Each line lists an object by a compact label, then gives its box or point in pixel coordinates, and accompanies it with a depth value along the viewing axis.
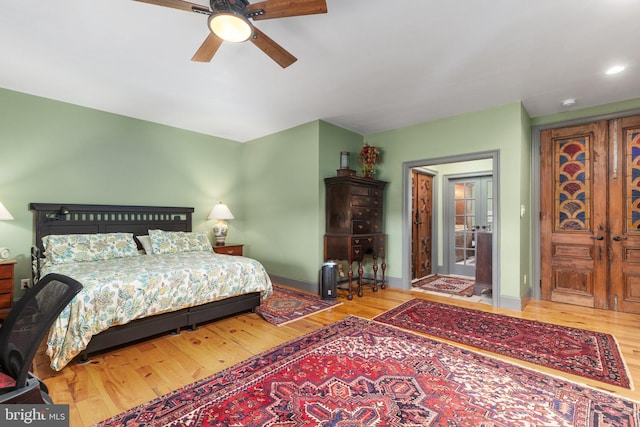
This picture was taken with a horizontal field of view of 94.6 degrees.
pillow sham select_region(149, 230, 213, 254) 4.10
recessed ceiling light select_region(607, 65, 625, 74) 2.88
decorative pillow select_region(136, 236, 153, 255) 4.10
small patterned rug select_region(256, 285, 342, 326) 3.40
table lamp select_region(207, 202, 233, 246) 5.18
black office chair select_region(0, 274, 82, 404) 1.10
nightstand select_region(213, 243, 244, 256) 4.99
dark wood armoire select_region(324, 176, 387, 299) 4.37
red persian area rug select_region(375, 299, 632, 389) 2.33
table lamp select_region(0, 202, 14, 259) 3.17
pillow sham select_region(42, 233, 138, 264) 3.33
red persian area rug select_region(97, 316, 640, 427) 1.73
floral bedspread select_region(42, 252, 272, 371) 2.25
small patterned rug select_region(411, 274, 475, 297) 4.82
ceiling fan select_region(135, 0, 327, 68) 1.85
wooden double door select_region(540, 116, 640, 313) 3.69
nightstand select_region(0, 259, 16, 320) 3.10
